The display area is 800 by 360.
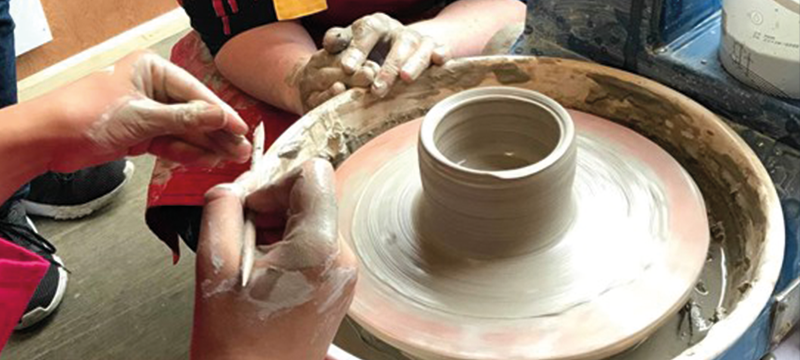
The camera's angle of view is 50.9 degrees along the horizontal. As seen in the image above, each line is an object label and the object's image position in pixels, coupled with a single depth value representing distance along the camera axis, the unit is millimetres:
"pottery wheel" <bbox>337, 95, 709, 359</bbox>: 1043
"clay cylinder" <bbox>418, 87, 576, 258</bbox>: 1079
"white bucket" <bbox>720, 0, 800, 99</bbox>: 1106
